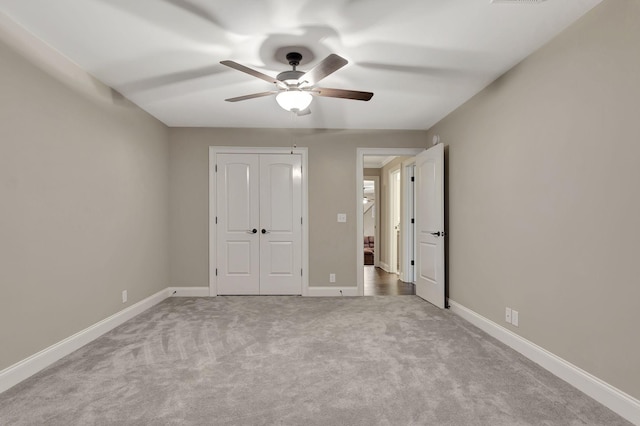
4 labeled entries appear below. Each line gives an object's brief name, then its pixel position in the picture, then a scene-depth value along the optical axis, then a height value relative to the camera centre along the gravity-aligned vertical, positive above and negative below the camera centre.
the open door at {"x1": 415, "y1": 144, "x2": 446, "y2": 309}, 4.23 -0.16
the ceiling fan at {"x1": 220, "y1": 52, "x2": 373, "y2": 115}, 2.72 +1.01
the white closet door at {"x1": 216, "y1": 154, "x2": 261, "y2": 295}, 4.98 -0.15
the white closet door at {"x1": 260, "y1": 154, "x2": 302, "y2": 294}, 5.01 -0.15
